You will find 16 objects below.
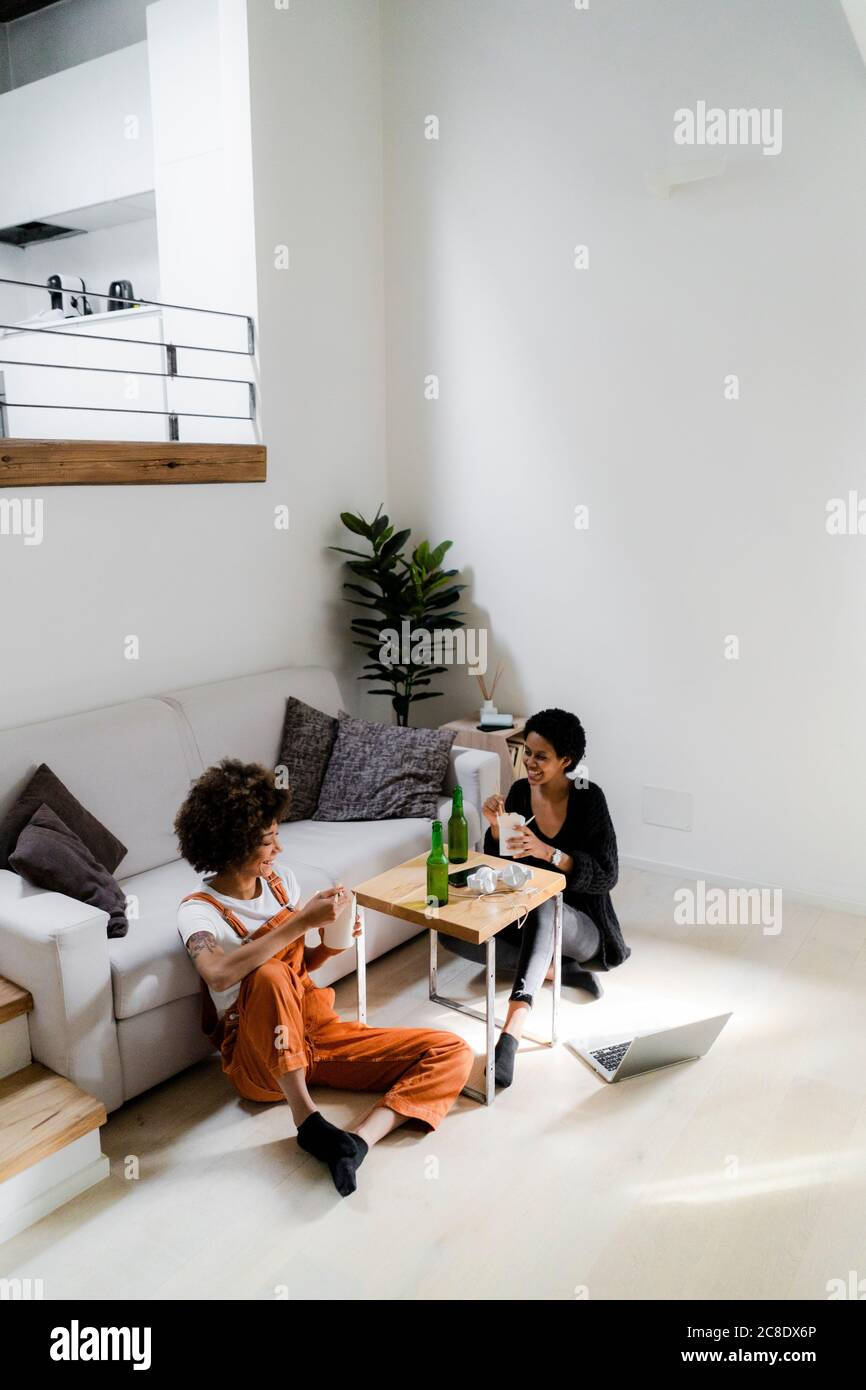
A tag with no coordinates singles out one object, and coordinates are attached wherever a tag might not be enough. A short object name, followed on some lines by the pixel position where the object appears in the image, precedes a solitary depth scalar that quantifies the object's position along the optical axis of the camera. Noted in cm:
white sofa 229
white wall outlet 384
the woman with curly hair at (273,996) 229
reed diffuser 406
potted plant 409
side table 392
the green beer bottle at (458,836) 273
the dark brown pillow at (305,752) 345
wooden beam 289
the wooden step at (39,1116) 208
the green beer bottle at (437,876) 254
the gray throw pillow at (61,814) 264
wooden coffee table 242
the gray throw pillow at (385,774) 337
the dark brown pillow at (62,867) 247
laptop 252
